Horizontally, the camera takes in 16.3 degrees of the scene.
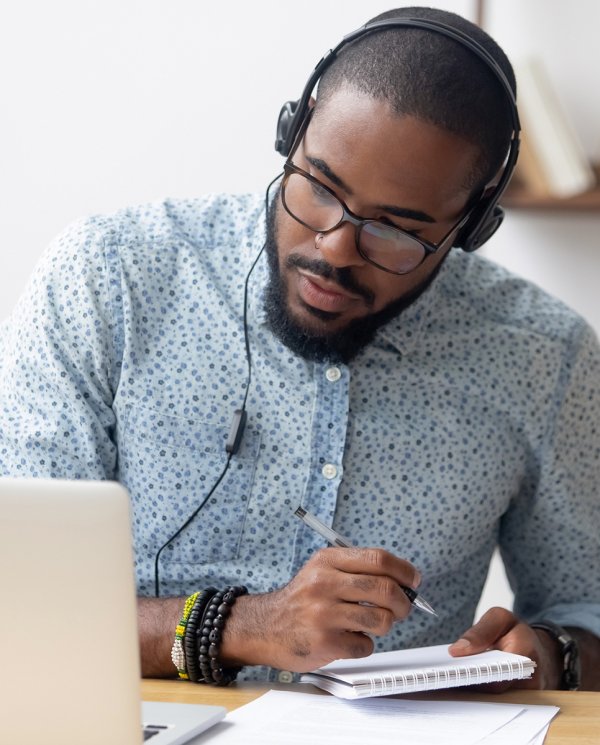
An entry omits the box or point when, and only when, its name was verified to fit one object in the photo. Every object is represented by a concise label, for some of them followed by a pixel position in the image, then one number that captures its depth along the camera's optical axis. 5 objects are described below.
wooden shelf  1.91
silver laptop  1.15
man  1.45
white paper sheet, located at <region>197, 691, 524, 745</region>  1.26
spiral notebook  1.31
